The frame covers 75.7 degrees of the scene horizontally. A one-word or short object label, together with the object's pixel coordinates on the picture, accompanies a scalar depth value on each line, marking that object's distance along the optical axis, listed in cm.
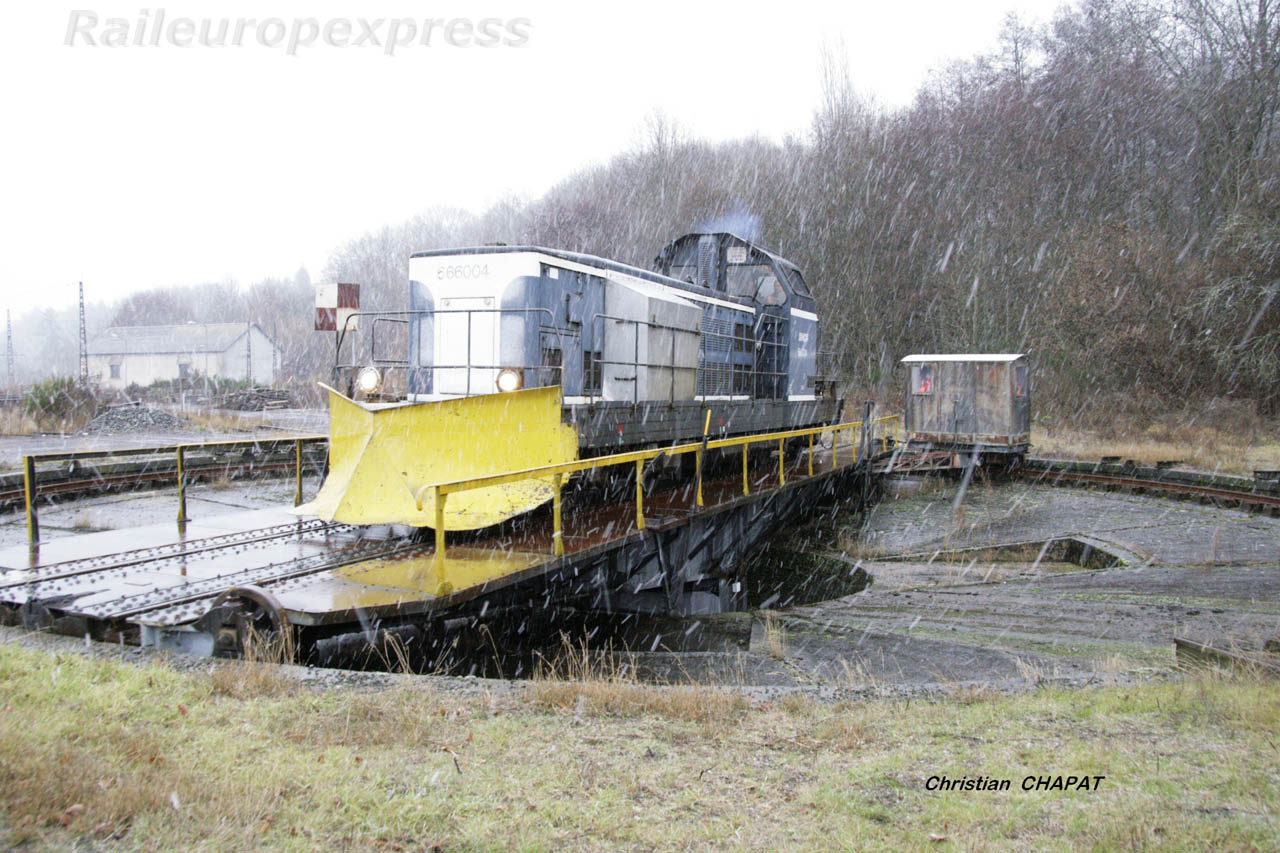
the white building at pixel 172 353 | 5612
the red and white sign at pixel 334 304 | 1206
